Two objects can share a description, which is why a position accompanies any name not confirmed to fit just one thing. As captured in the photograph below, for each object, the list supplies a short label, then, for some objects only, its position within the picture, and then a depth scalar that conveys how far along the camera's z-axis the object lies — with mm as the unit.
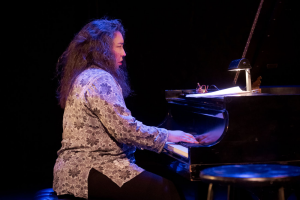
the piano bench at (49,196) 4454
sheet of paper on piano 4774
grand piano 4469
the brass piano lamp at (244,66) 4833
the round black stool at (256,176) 4149
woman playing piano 4423
